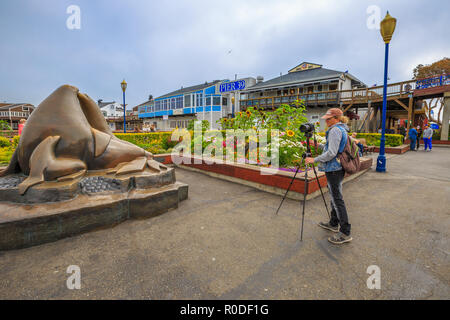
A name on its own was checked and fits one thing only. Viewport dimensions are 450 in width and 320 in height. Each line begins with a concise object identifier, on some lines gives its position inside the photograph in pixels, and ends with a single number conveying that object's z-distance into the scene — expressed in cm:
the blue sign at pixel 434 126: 2035
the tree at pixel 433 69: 2745
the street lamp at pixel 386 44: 684
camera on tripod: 334
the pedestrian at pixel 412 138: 1473
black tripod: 327
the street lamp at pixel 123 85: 1820
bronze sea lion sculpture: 335
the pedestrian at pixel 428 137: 1467
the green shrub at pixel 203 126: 985
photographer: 294
